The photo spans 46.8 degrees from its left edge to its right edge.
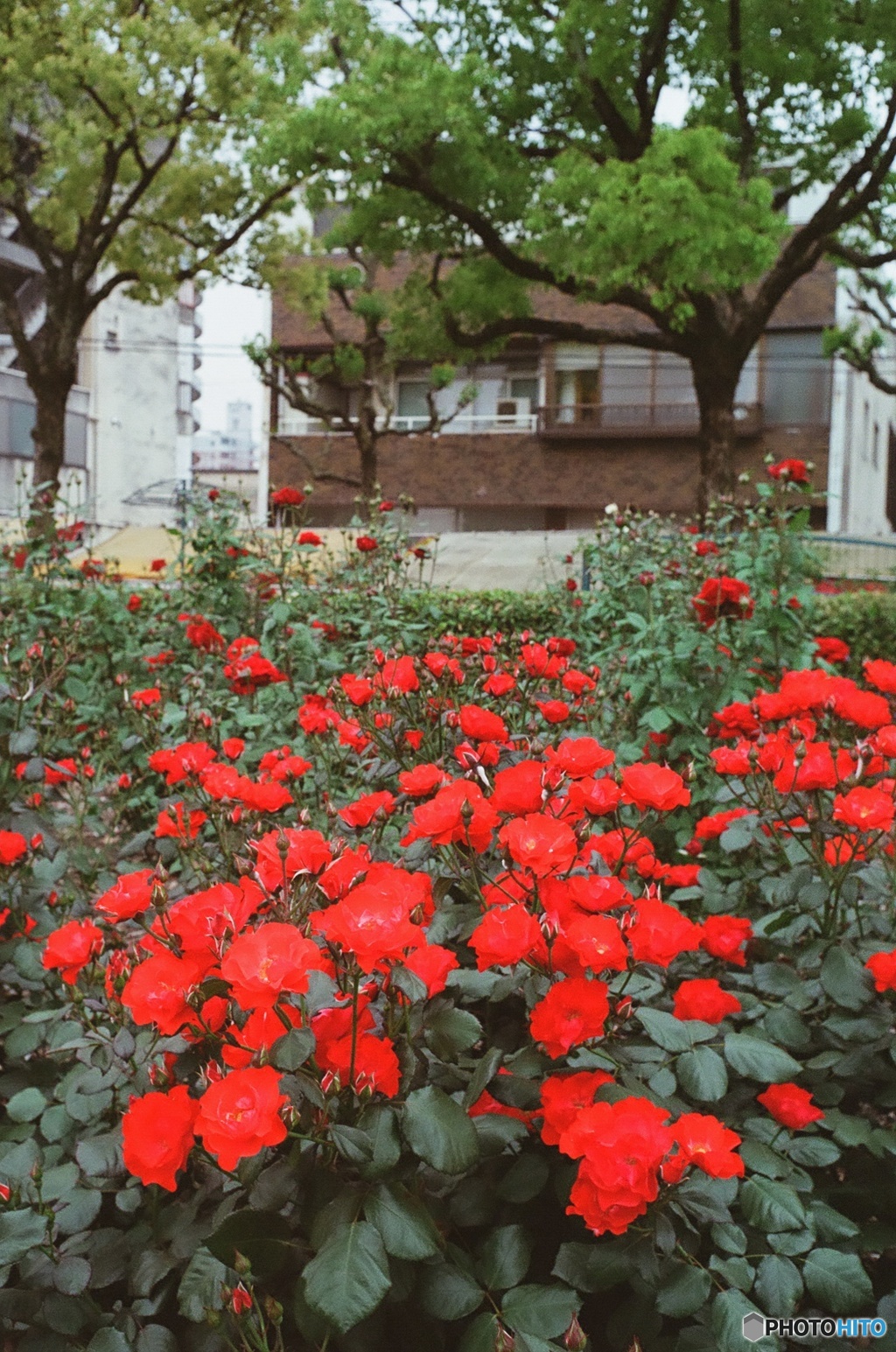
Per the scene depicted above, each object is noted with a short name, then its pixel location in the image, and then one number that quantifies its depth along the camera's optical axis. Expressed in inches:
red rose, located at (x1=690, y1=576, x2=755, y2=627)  123.0
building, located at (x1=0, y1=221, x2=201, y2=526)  867.4
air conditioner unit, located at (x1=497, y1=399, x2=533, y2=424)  884.2
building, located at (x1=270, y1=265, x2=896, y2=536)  801.6
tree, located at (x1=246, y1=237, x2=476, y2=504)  578.2
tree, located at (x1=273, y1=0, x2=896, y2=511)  354.9
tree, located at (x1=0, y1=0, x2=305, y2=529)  423.2
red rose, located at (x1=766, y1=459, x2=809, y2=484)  145.1
